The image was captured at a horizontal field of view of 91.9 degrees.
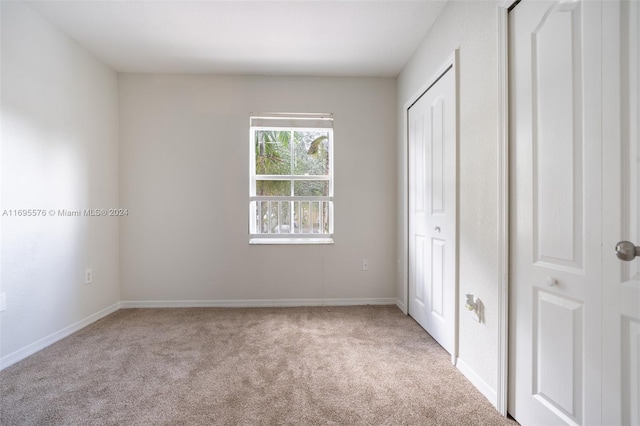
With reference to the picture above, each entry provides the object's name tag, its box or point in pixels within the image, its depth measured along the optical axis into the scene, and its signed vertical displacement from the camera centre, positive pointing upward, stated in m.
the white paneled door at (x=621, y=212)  0.99 -0.01
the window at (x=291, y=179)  3.45 +0.35
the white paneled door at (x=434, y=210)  2.16 +0.00
